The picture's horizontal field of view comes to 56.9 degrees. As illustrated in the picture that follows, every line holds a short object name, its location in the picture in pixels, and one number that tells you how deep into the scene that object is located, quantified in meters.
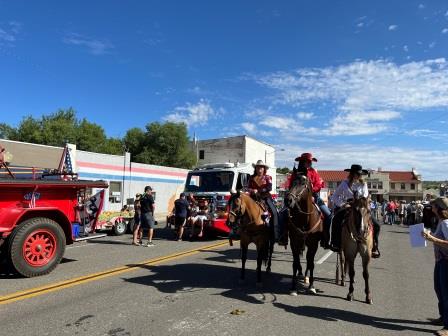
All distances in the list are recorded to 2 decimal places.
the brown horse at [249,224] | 7.78
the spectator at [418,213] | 29.29
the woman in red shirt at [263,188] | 8.52
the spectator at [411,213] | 31.65
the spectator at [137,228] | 14.16
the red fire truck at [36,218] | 8.13
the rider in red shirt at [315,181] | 8.22
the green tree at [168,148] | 57.59
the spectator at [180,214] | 15.38
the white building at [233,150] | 63.47
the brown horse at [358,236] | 7.09
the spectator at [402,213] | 35.30
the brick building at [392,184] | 94.00
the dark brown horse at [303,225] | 7.52
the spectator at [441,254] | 5.58
